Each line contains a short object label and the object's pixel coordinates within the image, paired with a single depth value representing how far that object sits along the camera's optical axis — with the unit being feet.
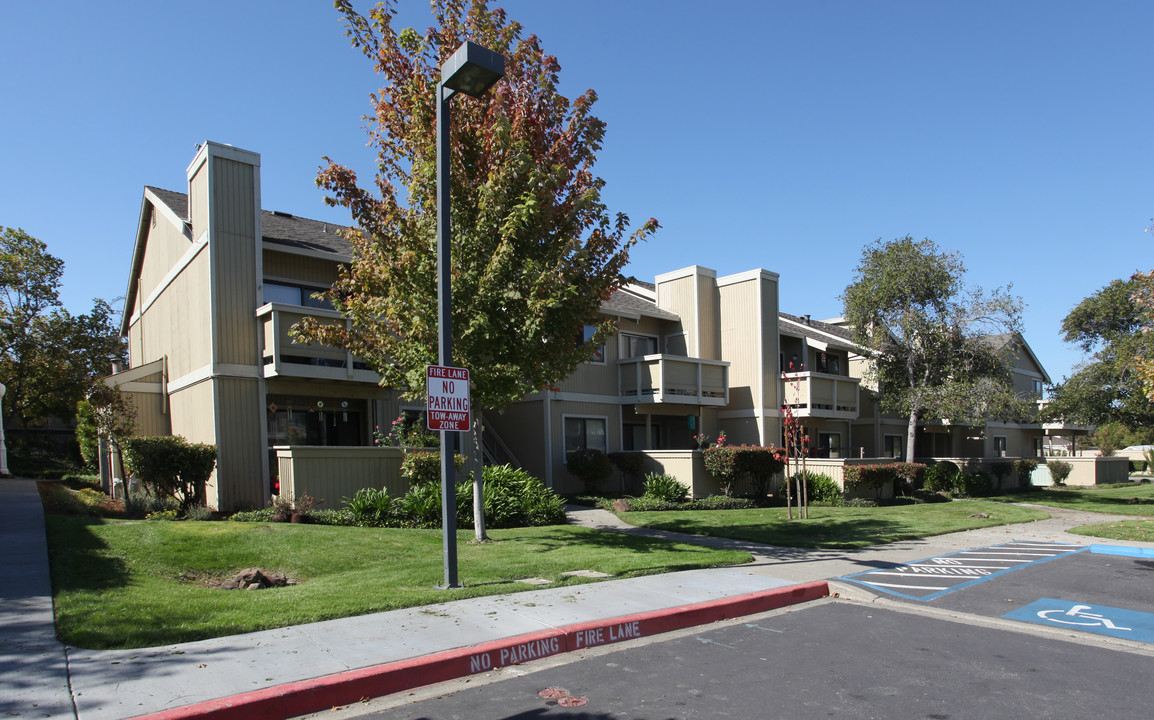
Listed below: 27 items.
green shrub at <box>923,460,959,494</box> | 88.79
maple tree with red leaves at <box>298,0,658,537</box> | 35.94
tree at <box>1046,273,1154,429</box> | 122.11
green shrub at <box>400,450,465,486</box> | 50.83
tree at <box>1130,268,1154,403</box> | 47.85
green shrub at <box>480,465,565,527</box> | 47.91
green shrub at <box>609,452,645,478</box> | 74.02
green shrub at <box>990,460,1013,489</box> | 102.06
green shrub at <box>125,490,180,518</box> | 48.14
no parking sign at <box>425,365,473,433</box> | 26.66
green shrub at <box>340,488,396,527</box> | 45.06
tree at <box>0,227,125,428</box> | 95.71
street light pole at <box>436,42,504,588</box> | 26.58
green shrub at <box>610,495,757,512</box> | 62.37
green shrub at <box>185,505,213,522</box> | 46.80
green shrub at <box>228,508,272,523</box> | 45.88
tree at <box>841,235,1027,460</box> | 88.38
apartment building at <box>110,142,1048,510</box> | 53.16
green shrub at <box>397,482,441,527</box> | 45.96
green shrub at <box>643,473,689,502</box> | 67.31
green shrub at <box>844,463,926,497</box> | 75.56
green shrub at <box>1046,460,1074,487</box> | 122.93
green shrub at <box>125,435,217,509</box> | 47.47
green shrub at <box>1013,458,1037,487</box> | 106.83
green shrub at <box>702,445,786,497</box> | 70.54
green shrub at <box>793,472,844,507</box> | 73.77
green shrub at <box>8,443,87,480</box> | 95.71
